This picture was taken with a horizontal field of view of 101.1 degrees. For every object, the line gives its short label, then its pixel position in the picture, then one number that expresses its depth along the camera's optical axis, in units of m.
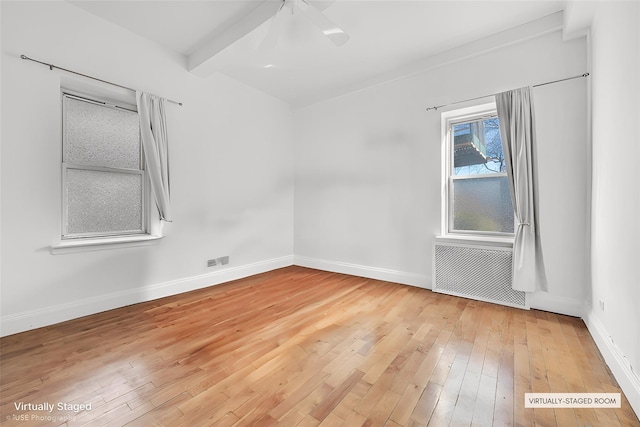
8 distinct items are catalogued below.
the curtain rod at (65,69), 2.19
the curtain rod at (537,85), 2.40
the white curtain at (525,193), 2.56
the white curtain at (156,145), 2.81
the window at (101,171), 2.59
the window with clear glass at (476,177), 3.01
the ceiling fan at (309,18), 2.07
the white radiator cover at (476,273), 2.76
